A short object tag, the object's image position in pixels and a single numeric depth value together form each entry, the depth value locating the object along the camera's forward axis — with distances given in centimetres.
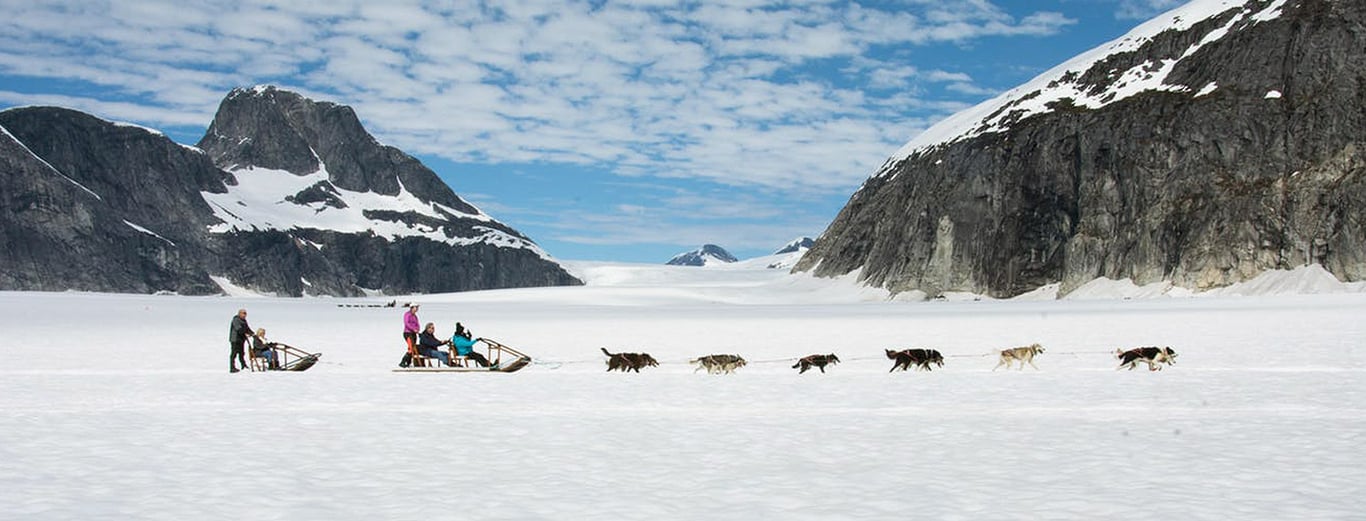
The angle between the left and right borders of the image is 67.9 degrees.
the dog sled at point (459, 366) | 2416
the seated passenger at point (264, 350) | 2462
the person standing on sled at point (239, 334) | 2459
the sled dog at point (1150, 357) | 2198
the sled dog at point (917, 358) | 2316
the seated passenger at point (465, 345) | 2481
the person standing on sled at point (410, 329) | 2492
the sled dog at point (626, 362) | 2416
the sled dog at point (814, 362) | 2306
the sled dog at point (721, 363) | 2306
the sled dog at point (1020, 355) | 2311
